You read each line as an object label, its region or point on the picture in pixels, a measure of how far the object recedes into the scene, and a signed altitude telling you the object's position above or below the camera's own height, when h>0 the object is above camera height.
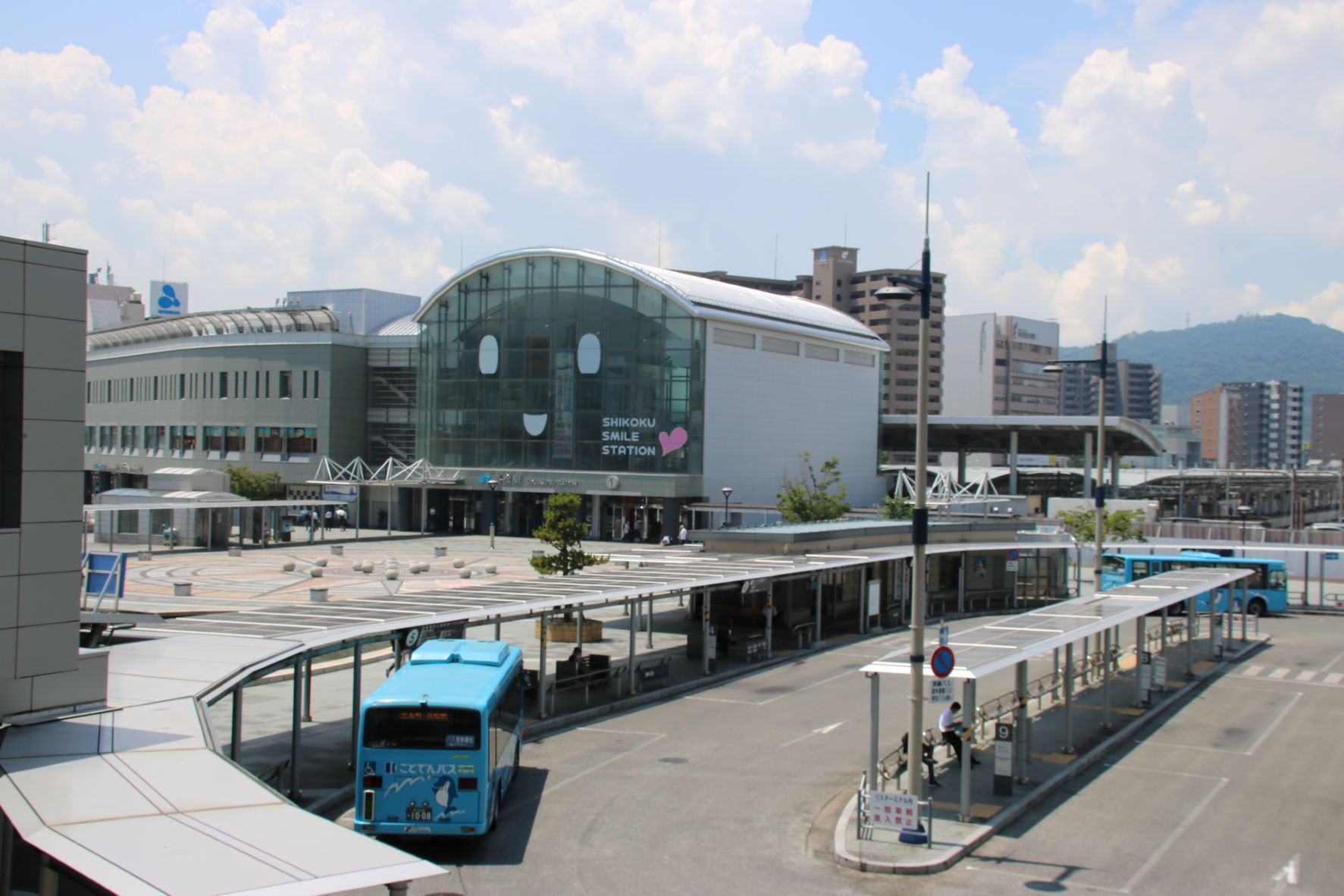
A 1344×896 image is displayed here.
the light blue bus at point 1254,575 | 48.81 -4.49
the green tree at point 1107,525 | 63.72 -3.14
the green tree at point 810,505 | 63.81 -2.40
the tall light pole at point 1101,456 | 27.48 +0.40
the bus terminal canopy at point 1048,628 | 18.33 -3.18
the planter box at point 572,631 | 37.22 -5.86
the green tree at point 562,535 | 35.97 -2.55
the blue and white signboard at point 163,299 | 139.62 +18.55
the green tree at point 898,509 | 68.69 -2.69
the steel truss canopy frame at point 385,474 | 84.00 -1.68
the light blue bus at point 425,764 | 15.92 -4.48
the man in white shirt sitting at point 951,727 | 19.97 -4.71
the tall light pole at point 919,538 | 17.19 -1.16
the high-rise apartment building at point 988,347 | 197.75 +21.74
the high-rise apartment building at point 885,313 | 172.62 +24.29
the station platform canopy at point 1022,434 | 84.31 +2.92
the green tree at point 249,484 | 88.81 -2.84
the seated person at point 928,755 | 19.42 -5.10
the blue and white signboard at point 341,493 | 87.75 -3.36
